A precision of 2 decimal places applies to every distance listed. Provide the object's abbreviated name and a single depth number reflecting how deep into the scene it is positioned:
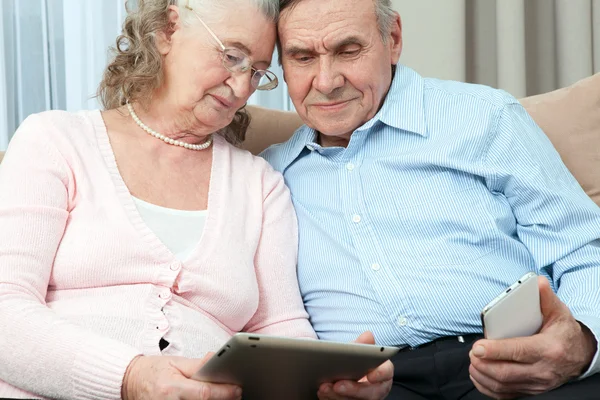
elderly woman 1.63
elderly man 1.78
